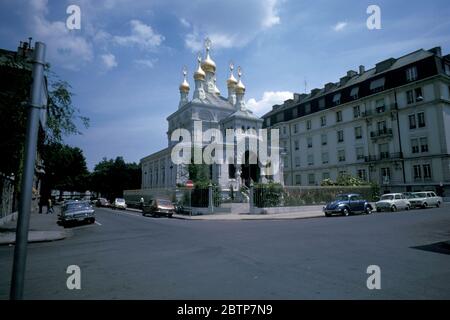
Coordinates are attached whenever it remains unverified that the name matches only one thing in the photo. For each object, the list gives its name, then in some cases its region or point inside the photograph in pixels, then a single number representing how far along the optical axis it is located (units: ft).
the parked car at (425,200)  86.84
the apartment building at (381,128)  112.57
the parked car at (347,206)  69.26
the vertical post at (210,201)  84.12
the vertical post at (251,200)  80.33
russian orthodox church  130.62
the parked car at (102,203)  164.66
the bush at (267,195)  79.66
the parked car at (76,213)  58.08
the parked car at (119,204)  135.23
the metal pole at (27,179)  7.36
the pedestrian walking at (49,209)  102.37
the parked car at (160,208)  80.74
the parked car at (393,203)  80.69
